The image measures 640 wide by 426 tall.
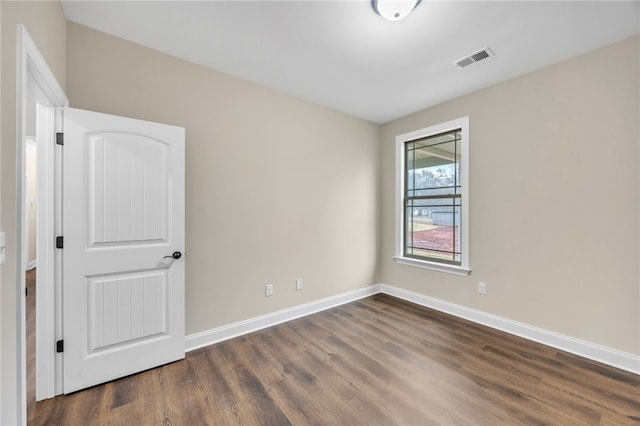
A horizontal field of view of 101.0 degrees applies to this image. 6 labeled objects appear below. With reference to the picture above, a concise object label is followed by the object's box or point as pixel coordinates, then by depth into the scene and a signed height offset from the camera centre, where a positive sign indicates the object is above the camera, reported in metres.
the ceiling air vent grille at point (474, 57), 2.28 +1.39
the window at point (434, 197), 3.19 +0.20
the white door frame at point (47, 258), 1.55 -0.31
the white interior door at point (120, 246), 1.83 -0.26
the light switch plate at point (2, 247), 1.09 -0.15
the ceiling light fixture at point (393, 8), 1.69 +1.35
